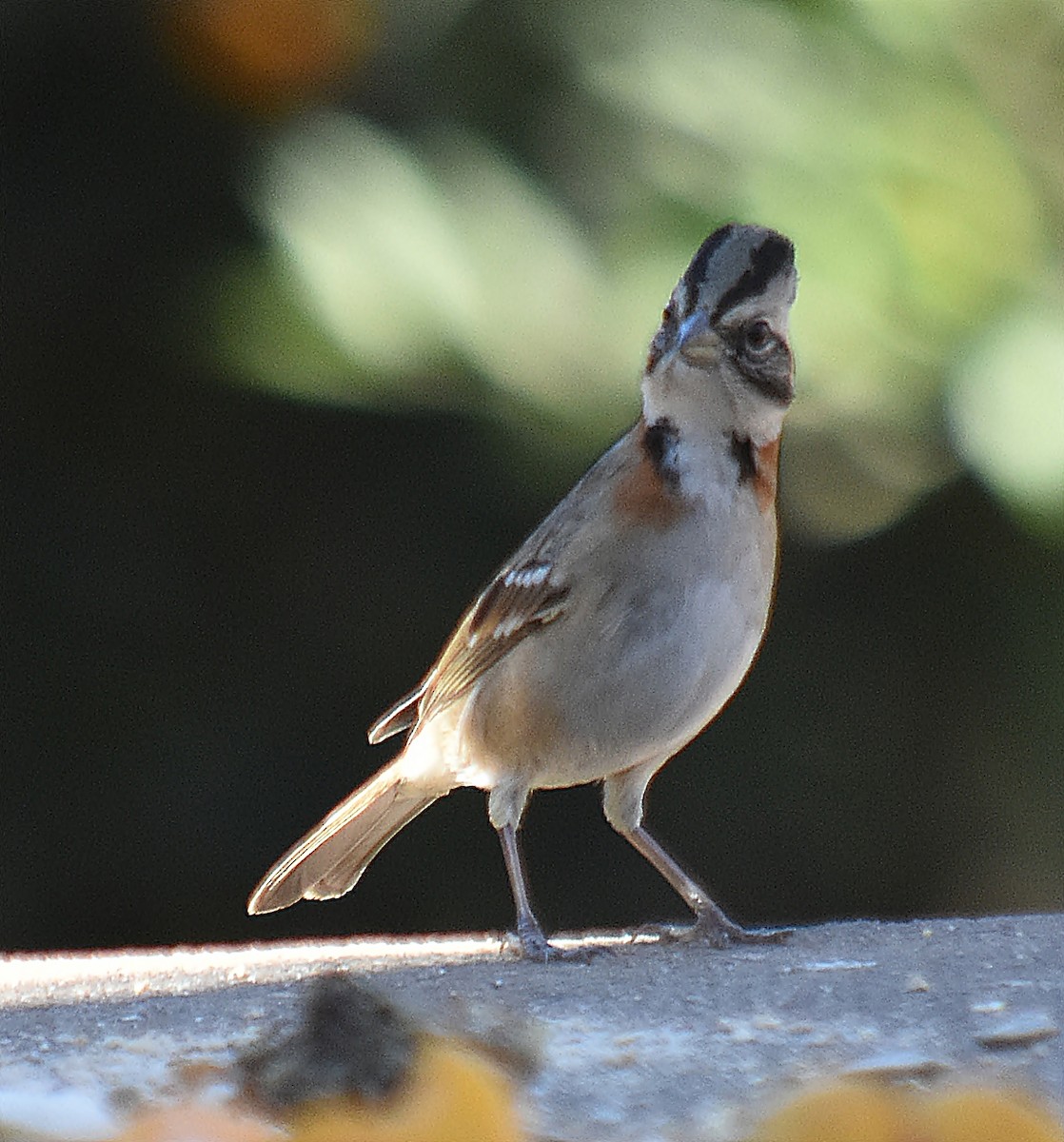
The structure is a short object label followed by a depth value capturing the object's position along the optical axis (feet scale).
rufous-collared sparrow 14.34
